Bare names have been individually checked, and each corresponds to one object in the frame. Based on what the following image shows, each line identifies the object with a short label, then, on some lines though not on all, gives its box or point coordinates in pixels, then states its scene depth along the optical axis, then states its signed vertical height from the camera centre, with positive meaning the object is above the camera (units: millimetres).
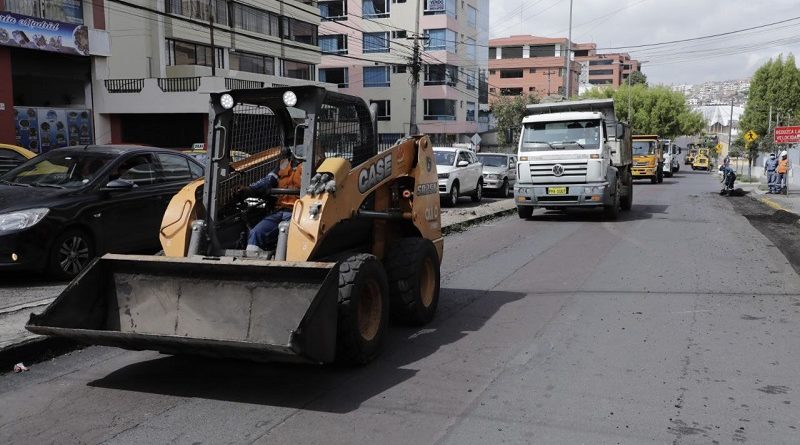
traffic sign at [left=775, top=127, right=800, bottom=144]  26938 +372
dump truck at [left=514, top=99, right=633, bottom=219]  15984 -492
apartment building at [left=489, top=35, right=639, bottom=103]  93812 +10506
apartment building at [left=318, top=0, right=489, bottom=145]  57906 +7002
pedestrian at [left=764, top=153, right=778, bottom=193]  27172 -1210
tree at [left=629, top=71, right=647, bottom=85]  118875 +11401
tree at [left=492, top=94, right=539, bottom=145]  68188 +3249
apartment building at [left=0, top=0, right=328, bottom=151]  26797 +3373
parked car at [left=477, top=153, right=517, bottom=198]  25000 -1152
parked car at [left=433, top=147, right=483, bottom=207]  20047 -1048
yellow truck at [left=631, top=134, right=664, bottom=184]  36844 -747
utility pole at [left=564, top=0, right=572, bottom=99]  45531 +5252
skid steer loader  4711 -951
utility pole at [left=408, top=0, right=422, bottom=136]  36153 +3224
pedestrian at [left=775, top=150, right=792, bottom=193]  25594 -940
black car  7836 -818
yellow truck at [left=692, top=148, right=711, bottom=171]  65688 -1678
